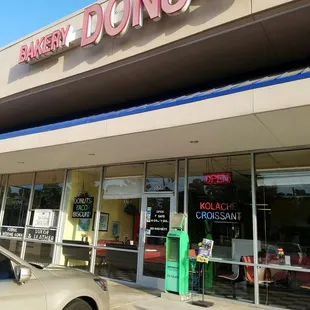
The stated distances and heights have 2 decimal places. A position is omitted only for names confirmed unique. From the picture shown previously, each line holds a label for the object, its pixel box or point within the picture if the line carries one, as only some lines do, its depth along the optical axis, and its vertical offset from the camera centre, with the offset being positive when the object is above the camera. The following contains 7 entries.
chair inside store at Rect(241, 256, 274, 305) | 7.11 -0.62
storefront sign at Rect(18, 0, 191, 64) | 7.73 +5.42
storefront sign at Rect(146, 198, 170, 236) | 8.85 +0.61
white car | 3.67 -0.63
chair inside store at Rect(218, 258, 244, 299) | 7.41 -0.71
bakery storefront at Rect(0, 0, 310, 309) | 6.50 +2.14
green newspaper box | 7.07 -0.36
